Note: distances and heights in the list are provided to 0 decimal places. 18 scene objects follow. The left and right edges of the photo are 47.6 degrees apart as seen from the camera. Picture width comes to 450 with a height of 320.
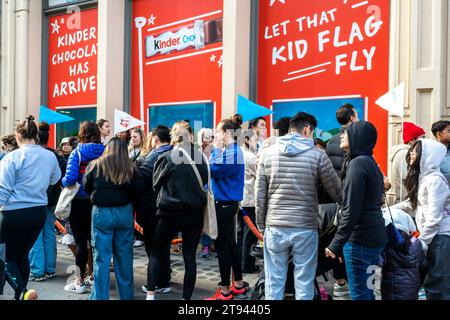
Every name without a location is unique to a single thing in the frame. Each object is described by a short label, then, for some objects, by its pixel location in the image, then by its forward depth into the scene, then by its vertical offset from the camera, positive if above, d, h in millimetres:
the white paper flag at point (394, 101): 6289 +755
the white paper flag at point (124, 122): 7684 +548
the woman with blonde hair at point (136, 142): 7152 +228
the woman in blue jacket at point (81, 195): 5453 -405
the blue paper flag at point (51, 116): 8609 +700
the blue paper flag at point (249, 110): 7293 +710
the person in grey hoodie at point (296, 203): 4141 -356
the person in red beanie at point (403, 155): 5789 +64
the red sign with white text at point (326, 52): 7746 +1769
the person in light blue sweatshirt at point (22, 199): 4910 -407
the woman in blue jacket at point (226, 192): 5336 -349
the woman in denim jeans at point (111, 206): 4863 -462
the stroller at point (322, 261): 4414 -886
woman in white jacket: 4246 -464
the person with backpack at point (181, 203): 4871 -421
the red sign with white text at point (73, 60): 11641 +2317
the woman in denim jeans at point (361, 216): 3910 -436
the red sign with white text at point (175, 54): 9734 +2109
